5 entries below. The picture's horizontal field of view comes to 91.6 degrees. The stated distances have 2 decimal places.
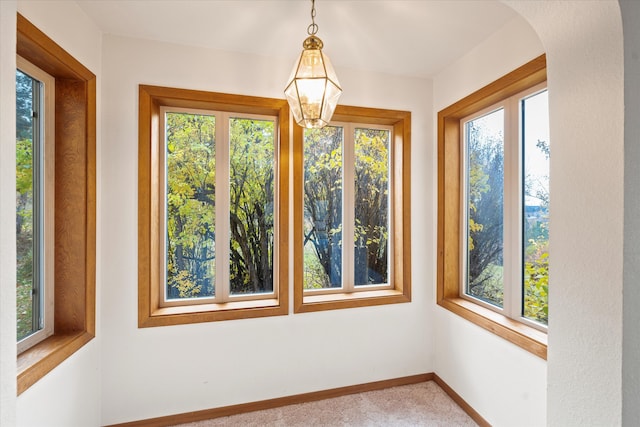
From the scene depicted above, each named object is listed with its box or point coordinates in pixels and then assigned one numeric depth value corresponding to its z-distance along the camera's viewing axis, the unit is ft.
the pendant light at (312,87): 4.79
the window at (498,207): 6.12
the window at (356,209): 8.32
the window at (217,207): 7.29
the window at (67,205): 5.57
